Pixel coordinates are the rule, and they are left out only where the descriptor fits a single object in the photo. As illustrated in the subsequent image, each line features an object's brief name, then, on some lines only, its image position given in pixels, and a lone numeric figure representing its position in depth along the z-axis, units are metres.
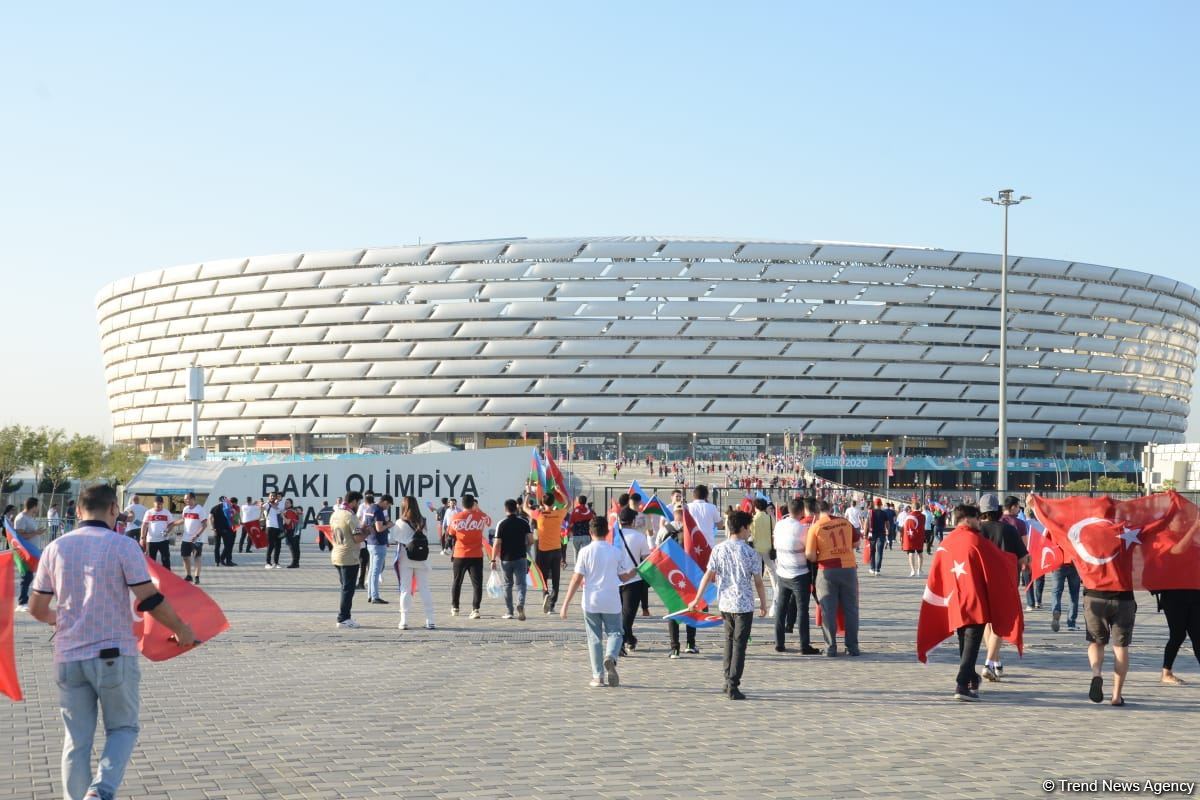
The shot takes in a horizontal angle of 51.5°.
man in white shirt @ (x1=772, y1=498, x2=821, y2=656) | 11.30
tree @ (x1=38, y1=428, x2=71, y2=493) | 81.31
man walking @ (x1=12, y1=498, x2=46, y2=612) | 14.28
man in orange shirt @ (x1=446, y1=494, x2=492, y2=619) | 14.23
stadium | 97.31
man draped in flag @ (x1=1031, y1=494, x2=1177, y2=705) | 8.59
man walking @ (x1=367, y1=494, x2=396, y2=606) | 15.97
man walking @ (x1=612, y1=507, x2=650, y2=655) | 11.53
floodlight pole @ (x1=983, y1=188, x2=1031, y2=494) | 33.88
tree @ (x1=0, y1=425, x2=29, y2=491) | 77.56
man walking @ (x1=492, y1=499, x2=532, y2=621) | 13.86
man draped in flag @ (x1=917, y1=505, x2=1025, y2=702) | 8.80
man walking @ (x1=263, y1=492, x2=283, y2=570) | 23.72
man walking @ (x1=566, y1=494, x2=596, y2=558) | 17.89
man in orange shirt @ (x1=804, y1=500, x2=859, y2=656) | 11.24
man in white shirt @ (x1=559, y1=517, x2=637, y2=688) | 9.38
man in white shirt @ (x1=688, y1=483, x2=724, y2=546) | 12.34
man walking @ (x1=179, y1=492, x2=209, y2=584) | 18.58
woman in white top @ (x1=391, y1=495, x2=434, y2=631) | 13.55
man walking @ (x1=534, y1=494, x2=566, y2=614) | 15.11
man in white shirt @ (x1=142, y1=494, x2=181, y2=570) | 17.69
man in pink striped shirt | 5.19
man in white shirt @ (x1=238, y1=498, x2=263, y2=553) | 26.27
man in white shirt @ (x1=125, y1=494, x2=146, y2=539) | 19.34
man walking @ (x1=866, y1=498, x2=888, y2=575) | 22.70
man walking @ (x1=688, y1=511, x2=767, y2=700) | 8.77
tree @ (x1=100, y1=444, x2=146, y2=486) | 89.88
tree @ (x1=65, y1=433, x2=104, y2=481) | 85.31
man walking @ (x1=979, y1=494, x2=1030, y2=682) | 9.62
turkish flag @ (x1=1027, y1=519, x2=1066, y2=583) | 13.30
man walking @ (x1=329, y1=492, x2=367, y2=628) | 13.30
